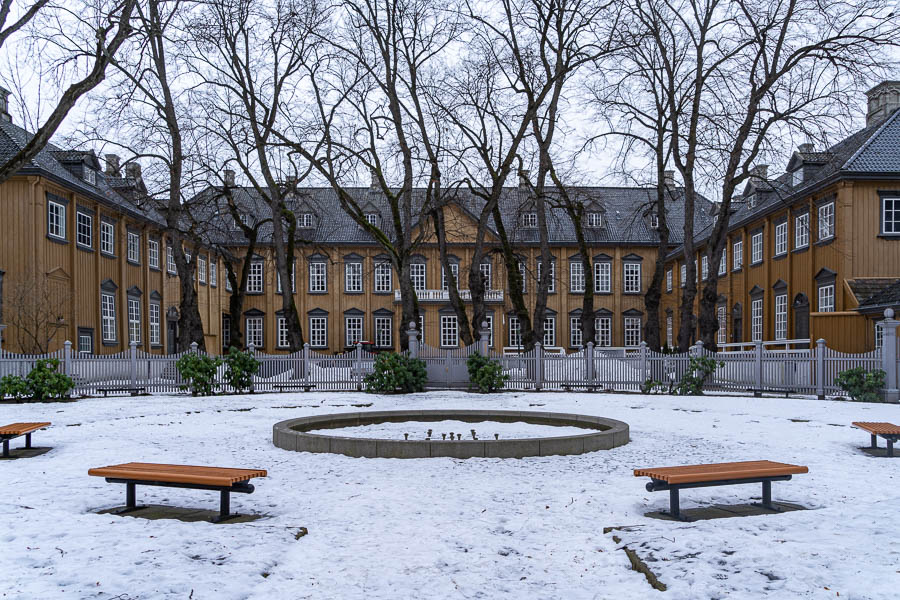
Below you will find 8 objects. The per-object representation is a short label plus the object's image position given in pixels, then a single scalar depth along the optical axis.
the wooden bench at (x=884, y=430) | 9.95
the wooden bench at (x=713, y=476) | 6.61
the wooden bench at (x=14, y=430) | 10.25
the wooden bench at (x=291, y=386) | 23.67
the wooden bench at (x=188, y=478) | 6.63
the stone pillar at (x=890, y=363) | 18.70
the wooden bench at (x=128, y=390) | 22.36
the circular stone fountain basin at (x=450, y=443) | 9.70
